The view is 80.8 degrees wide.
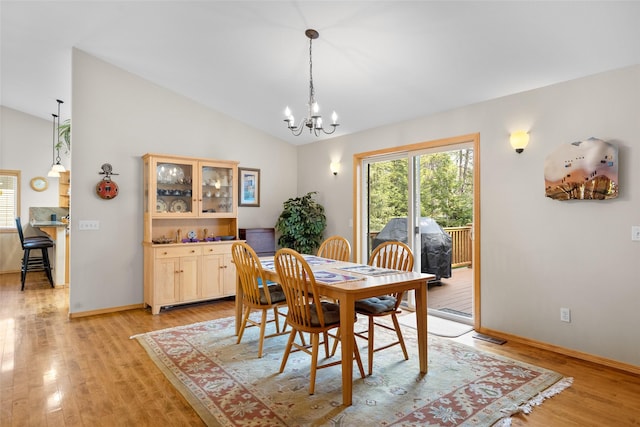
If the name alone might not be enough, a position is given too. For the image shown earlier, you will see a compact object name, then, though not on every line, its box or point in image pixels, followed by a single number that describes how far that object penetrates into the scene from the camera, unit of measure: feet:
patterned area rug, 7.30
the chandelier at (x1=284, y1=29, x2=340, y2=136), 9.96
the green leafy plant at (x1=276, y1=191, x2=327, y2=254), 18.13
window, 23.03
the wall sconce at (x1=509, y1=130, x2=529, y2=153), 11.24
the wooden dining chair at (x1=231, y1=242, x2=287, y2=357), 10.10
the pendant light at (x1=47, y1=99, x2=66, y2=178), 20.94
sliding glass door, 13.65
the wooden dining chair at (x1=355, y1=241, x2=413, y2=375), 9.39
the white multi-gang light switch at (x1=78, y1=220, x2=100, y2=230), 14.26
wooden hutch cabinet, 14.84
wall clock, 23.68
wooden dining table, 7.79
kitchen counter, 19.48
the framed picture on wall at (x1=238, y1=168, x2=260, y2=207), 18.57
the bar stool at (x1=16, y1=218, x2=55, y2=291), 19.07
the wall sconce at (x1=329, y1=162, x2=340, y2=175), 18.01
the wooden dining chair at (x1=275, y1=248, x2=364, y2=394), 8.14
